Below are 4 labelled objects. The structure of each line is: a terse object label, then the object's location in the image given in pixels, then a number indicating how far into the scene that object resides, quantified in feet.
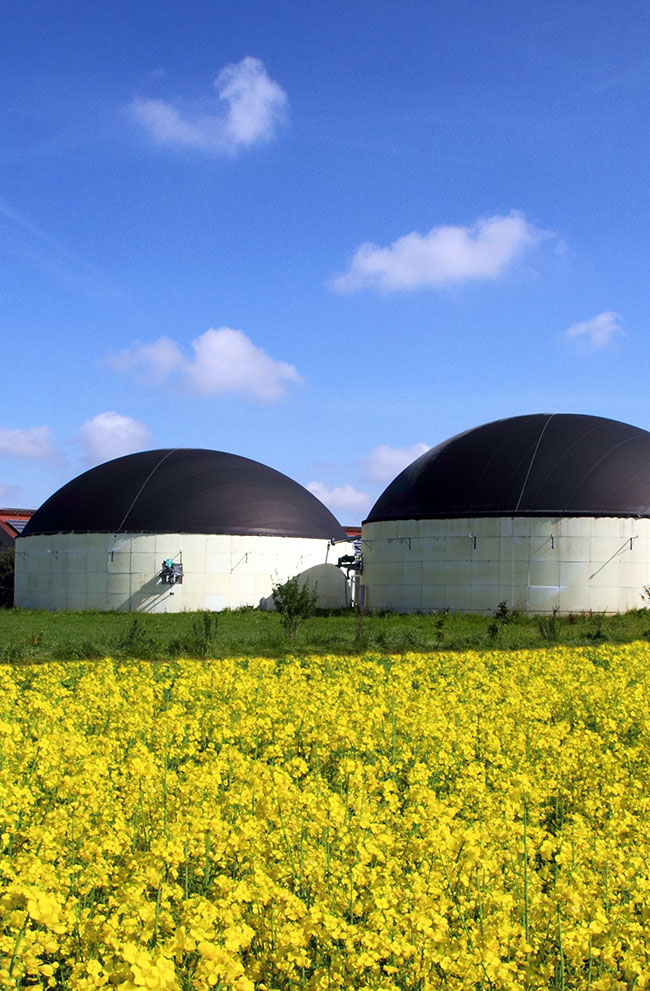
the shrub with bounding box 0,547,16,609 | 184.96
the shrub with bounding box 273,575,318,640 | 86.48
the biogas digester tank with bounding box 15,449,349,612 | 156.76
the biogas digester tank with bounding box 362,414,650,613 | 136.15
